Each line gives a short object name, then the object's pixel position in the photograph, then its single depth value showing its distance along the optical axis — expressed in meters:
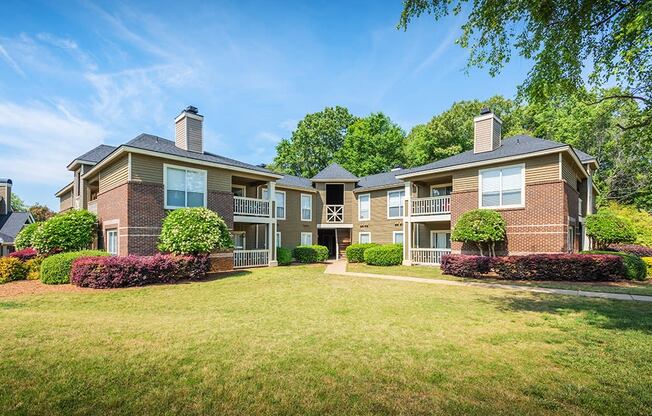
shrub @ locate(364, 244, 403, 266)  20.17
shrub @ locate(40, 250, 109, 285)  12.05
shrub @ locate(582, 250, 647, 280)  12.50
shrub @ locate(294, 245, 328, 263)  23.27
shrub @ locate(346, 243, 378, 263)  22.66
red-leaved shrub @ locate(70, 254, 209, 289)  11.27
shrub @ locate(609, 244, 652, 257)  19.53
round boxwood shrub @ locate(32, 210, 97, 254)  14.61
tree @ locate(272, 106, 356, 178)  44.06
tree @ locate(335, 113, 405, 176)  38.97
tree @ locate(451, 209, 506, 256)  15.27
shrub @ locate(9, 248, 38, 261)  16.27
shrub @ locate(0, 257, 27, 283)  13.38
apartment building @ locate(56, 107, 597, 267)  14.29
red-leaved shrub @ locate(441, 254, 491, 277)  14.54
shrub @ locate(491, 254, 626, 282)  12.31
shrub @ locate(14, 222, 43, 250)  16.88
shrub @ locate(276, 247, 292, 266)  20.67
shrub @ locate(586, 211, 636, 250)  16.20
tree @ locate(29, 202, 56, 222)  45.94
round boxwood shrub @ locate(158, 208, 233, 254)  13.09
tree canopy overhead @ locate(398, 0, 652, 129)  6.89
